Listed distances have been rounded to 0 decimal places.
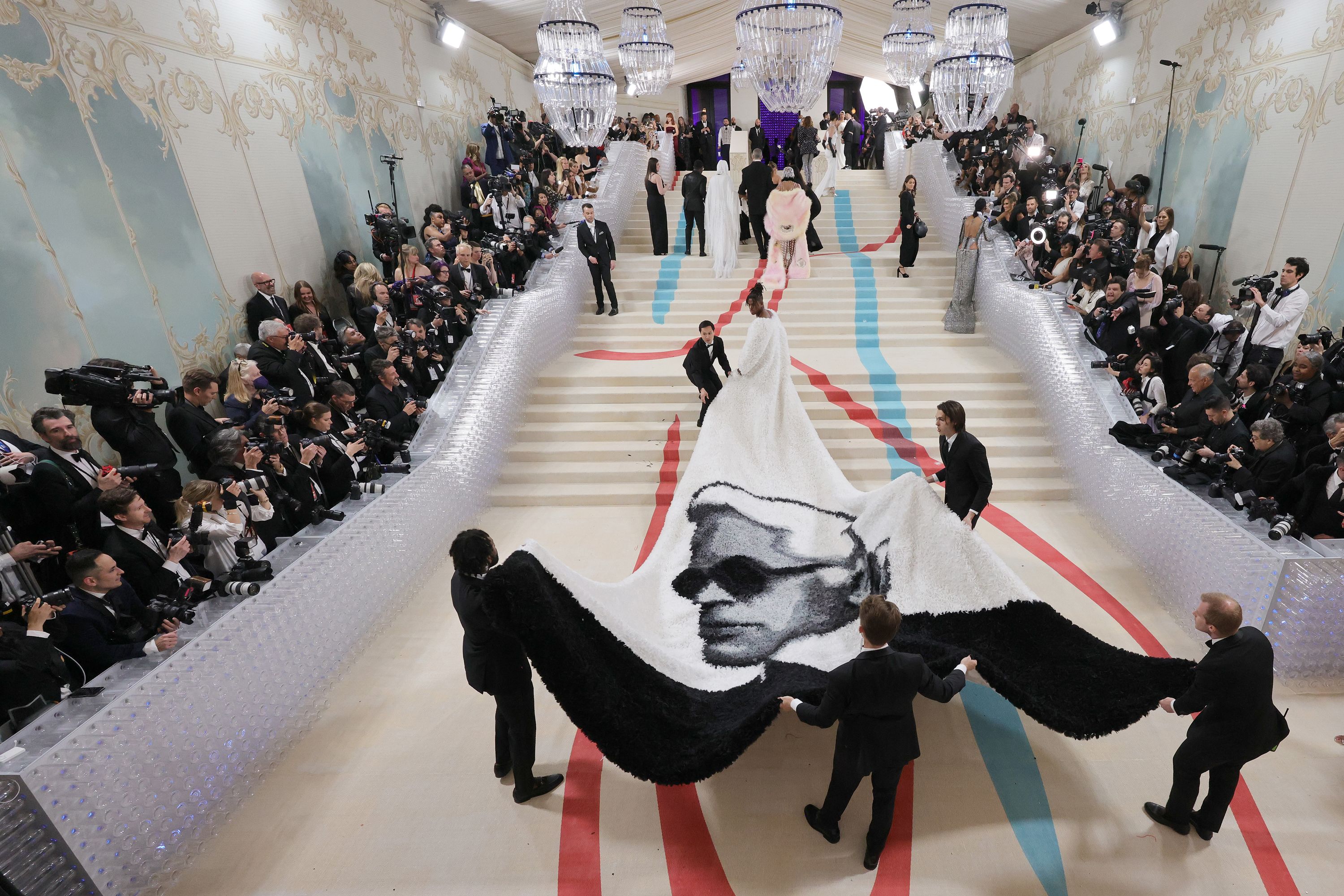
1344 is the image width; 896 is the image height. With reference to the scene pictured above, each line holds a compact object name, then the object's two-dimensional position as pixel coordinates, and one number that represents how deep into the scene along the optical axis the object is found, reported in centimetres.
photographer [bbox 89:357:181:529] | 376
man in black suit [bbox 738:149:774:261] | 855
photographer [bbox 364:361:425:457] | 512
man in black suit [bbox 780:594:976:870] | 219
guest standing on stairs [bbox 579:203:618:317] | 762
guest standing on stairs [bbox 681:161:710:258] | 887
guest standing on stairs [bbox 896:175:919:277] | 827
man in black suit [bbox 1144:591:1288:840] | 224
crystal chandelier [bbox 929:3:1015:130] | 550
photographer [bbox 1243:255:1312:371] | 488
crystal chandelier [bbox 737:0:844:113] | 403
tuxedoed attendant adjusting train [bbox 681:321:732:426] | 560
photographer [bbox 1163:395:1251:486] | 400
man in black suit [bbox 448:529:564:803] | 250
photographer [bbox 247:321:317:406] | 481
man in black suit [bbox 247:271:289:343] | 565
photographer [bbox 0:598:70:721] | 240
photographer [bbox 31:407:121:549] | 322
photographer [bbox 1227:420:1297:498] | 367
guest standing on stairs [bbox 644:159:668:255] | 883
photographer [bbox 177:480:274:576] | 331
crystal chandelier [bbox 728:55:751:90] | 1343
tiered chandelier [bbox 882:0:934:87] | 783
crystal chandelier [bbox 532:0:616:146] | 558
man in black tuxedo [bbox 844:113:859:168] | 1303
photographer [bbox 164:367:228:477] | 398
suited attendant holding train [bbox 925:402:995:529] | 347
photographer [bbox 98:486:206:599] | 295
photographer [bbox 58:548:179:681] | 266
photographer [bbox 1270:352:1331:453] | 411
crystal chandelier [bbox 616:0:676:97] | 769
